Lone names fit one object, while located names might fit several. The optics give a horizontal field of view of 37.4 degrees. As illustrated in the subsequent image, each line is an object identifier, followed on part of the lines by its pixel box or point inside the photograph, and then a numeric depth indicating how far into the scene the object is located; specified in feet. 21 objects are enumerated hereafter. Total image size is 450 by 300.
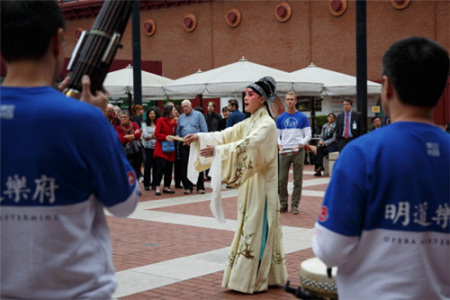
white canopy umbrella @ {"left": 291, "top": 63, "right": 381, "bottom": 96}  67.15
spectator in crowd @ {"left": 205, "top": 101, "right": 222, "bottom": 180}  53.78
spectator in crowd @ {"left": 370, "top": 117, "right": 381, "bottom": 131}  63.37
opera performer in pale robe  18.81
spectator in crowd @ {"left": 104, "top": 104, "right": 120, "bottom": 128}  40.06
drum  8.34
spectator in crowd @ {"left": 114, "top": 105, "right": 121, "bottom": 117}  44.31
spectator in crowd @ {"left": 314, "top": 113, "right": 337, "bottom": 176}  56.59
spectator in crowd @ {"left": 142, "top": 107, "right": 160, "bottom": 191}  47.83
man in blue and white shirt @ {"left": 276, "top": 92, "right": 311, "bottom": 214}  37.01
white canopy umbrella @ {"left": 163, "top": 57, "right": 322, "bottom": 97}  60.23
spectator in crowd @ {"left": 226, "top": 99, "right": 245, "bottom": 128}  47.34
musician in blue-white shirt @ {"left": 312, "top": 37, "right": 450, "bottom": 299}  7.33
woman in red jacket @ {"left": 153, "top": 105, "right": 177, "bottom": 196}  45.24
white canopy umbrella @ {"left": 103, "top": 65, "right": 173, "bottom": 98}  67.00
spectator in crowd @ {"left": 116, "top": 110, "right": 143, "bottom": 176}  43.09
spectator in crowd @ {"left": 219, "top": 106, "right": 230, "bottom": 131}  53.06
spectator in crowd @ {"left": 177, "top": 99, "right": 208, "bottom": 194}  45.01
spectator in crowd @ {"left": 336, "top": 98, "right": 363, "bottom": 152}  45.06
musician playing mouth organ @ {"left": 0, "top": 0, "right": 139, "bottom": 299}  7.01
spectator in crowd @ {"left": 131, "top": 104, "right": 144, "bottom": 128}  50.44
